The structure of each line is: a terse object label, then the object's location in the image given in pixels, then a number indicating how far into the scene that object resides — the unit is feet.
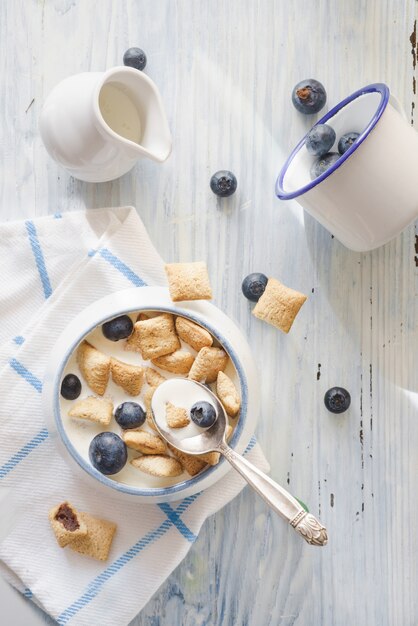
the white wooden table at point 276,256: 3.92
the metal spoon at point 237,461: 3.25
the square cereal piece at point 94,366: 3.40
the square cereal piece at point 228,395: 3.39
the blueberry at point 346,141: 3.59
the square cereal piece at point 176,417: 3.38
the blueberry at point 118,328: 3.48
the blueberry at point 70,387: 3.46
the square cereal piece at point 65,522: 3.67
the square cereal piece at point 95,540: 3.67
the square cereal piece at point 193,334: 3.44
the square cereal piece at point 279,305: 3.78
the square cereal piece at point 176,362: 3.50
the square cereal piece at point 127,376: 3.42
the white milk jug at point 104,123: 3.41
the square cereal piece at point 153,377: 3.48
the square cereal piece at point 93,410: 3.38
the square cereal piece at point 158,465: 3.38
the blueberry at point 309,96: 3.85
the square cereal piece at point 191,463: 3.45
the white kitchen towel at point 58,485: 3.73
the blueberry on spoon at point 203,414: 3.33
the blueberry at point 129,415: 3.40
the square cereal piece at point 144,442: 3.39
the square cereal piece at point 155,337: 3.45
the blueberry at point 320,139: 3.59
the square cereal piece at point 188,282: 3.51
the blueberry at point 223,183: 3.85
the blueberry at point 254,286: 3.85
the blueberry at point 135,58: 3.85
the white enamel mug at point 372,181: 3.39
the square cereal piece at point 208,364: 3.41
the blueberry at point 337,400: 3.90
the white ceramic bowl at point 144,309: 3.37
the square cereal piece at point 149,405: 3.44
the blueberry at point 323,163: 3.60
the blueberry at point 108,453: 3.35
